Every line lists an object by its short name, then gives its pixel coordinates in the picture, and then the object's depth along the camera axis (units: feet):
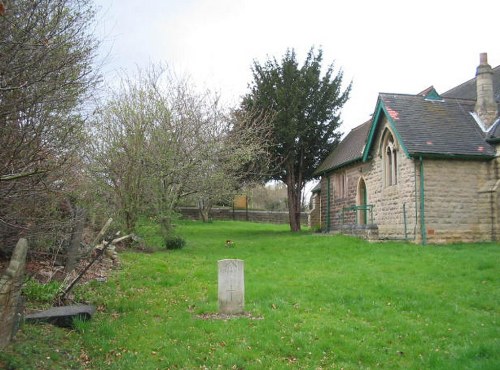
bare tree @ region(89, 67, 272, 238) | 60.13
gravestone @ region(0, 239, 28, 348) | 20.31
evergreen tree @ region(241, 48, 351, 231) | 95.76
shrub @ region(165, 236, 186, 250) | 64.13
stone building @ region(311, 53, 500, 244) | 60.64
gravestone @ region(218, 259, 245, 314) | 29.19
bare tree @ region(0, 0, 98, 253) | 19.80
